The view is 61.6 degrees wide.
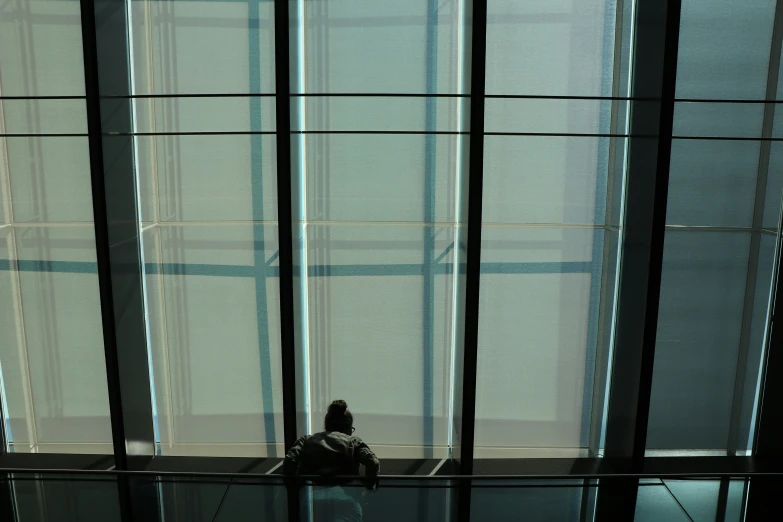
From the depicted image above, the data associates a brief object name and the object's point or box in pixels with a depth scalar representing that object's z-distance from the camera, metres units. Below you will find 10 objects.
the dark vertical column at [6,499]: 6.44
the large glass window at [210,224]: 8.85
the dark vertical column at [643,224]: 8.09
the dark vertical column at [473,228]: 8.00
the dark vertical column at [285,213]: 7.98
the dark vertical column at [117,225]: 8.12
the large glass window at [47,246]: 8.76
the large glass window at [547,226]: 8.87
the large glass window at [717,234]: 8.74
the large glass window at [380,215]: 8.87
